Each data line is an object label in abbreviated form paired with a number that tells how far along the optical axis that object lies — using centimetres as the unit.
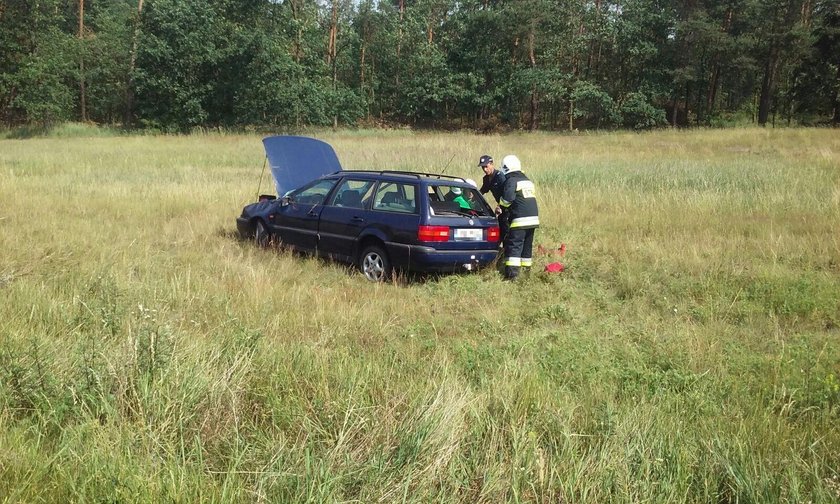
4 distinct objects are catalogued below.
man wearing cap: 930
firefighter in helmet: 848
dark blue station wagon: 788
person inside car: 852
